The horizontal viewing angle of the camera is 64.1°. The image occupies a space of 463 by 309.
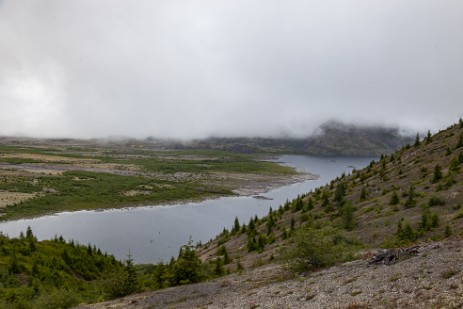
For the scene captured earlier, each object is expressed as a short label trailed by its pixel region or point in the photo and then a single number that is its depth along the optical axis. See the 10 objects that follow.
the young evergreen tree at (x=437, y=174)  44.91
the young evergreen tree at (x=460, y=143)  51.16
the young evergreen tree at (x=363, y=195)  53.00
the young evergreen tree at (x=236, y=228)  71.62
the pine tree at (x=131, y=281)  37.03
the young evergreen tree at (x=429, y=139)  61.85
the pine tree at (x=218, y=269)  41.21
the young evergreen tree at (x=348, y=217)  43.33
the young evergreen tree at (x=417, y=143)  64.25
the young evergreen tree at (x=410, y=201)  41.65
